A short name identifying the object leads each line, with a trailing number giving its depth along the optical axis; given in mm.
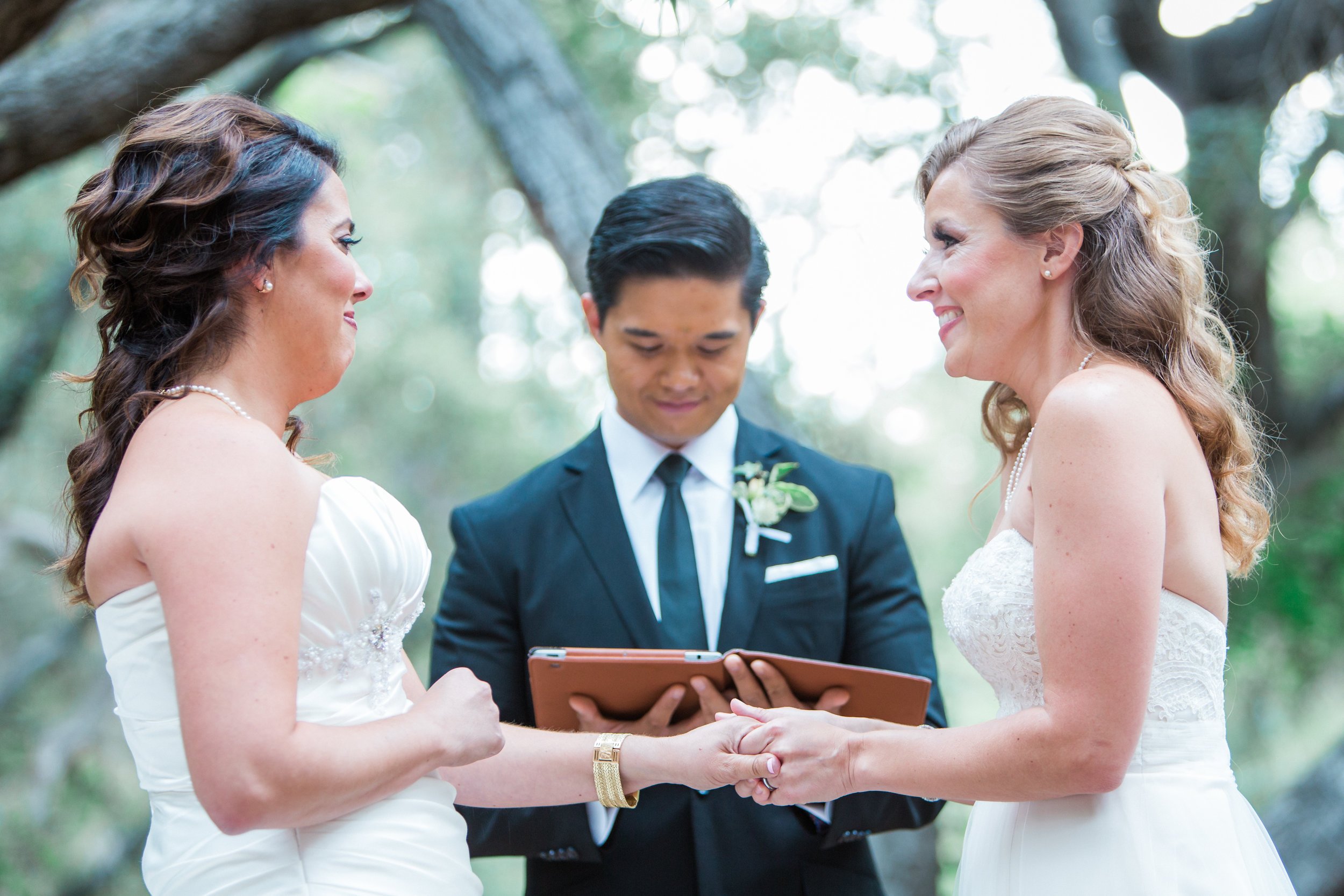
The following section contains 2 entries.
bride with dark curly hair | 1762
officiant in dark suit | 2133
